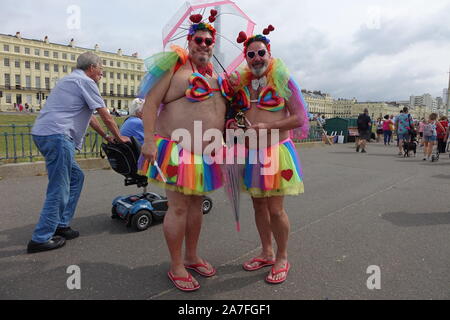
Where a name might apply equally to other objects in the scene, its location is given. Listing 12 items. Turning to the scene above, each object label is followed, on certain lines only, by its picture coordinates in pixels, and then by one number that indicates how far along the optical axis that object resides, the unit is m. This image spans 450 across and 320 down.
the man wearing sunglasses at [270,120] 2.46
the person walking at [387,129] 17.19
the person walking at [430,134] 10.67
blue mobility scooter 3.74
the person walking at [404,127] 11.82
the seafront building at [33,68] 81.50
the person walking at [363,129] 12.95
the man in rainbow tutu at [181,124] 2.39
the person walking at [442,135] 12.38
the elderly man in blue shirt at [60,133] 3.09
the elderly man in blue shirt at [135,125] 3.90
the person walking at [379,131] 19.70
